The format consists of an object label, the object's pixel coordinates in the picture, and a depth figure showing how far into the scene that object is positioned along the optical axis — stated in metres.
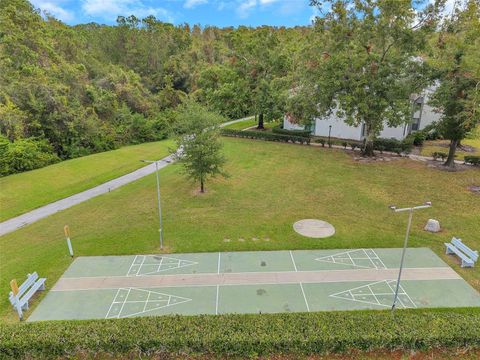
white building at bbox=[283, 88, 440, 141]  33.94
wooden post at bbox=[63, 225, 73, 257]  14.94
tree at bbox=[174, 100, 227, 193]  20.05
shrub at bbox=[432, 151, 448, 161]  27.68
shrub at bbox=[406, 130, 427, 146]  32.44
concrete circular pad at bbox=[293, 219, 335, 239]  16.88
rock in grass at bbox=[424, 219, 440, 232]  16.83
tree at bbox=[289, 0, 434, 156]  24.70
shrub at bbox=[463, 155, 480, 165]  26.79
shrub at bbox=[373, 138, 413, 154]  30.28
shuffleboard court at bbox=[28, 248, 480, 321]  12.01
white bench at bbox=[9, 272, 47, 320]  11.35
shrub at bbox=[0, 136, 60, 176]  27.52
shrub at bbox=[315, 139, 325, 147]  33.86
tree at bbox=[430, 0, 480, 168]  21.08
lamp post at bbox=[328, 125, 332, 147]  33.69
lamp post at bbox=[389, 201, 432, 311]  11.41
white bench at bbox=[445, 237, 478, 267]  13.85
